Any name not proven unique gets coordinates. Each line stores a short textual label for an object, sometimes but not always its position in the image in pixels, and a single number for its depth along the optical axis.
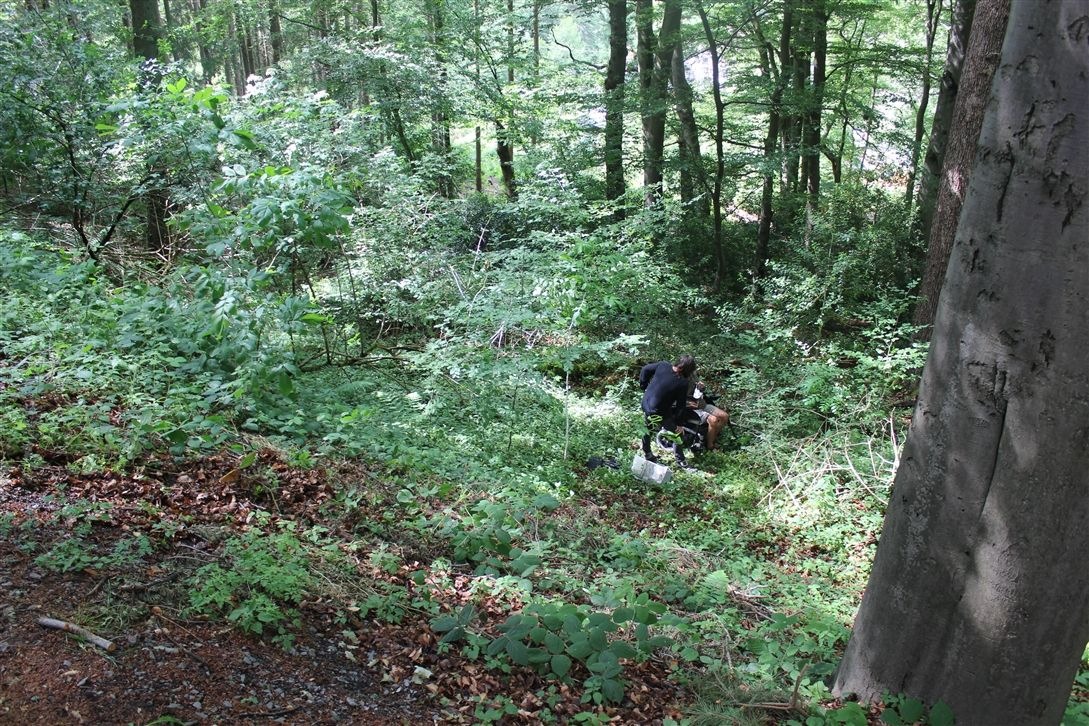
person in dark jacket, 8.12
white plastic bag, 7.45
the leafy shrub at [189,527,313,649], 3.13
